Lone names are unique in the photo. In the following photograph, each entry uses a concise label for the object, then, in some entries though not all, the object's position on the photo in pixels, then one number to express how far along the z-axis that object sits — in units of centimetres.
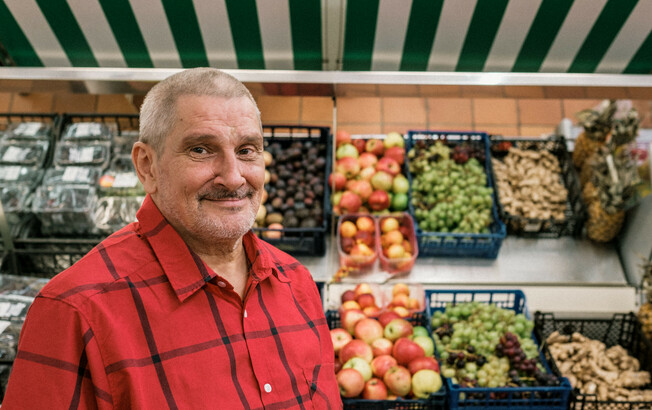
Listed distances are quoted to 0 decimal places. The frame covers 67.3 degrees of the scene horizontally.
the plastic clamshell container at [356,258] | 284
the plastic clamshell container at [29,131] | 305
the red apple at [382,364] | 232
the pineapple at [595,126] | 309
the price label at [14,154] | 295
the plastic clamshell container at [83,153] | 298
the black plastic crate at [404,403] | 216
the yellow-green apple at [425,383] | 219
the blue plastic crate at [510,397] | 218
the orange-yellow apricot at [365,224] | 298
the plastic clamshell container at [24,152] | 296
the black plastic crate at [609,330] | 259
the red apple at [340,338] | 244
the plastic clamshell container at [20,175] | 286
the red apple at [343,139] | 347
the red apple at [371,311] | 261
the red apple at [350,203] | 307
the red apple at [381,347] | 241
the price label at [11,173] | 287
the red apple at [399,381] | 221
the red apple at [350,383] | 216
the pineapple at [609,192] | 286
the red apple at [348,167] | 324
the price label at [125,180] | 291
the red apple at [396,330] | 246
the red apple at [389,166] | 323
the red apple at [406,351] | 231
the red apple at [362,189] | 313
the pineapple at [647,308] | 253
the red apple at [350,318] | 255
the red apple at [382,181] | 314
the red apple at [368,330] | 247
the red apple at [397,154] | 333
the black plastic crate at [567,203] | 300
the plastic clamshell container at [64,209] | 271
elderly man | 105
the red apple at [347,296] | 271
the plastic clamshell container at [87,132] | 307
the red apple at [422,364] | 226
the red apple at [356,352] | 237
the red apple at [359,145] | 349
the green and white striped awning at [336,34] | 210
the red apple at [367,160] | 332
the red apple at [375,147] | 343
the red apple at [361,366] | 227
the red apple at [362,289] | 274
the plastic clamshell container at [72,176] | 287
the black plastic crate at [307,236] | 279
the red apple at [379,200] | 309
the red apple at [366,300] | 267
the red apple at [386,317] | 253
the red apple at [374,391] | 222
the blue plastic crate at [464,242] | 283
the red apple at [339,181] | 318
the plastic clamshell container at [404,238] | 283
